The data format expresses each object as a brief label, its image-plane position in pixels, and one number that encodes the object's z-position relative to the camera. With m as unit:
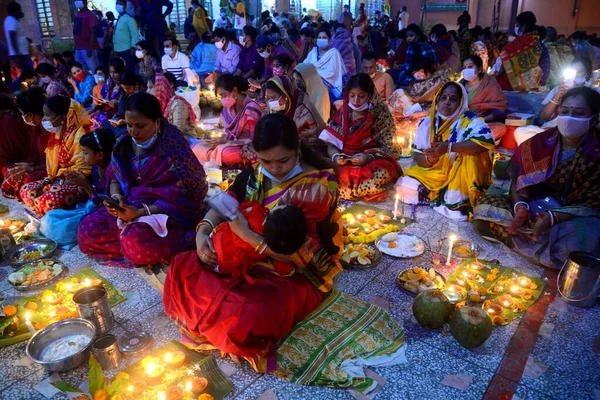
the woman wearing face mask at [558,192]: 3.39
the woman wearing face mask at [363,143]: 4.88
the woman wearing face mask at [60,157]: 4.43
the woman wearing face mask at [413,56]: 9.00
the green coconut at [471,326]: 2.62
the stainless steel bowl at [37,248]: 3.85
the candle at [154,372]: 2.47
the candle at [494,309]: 2.96
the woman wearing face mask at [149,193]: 3.48
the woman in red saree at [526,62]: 7.82
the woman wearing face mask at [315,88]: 7.03
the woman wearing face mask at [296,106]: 5.15
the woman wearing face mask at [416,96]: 7.37
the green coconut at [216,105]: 9.20
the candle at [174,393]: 2.28
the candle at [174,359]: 2.58
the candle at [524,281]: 3.29
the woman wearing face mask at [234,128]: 5.87
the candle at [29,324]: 2.79
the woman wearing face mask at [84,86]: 8.49
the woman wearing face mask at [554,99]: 6.04
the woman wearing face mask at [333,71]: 8.47
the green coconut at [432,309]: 2.80
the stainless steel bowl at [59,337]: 2.53
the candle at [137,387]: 2.38
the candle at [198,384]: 2.37
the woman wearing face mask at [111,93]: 7.34
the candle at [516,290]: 3.22
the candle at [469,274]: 3.42
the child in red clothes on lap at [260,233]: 2.25
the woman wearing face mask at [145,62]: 9.59
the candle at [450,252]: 3.46
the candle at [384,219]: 4.41
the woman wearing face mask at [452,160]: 4.41
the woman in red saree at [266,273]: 2.51
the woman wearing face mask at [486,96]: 6.50
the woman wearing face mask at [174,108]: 6.40
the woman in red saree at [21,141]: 4.85
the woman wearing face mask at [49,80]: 7.92
